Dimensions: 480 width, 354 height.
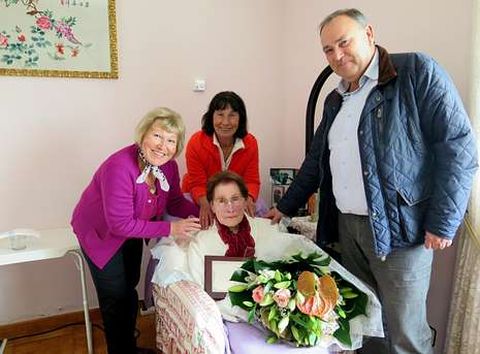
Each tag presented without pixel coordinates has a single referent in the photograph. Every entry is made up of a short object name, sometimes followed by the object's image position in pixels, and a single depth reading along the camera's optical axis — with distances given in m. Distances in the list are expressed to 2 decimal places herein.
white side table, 1.75
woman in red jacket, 1.97
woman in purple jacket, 1.58
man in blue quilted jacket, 1.20
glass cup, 1.81
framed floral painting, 1.98
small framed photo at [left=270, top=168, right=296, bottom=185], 2.47
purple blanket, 1.29
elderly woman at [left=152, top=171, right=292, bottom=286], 1.64
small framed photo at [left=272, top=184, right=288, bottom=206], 2.46
